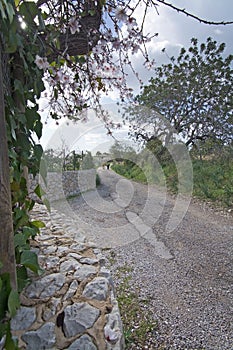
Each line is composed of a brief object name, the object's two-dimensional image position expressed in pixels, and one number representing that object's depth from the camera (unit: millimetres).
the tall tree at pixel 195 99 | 6295
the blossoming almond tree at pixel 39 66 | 700
